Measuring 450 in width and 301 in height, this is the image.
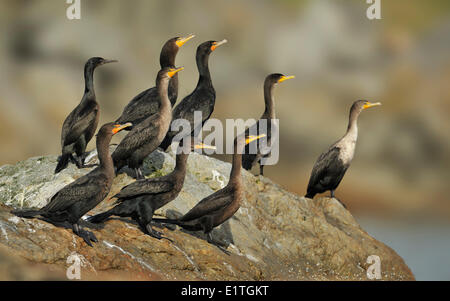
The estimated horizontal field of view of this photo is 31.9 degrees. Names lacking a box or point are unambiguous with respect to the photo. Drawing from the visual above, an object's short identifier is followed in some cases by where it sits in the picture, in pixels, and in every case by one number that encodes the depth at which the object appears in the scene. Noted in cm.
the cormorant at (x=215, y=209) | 1223
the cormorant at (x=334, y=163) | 1642
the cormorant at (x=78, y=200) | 1100
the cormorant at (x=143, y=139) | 1310
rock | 1086
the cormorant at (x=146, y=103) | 1457
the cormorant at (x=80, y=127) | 1406
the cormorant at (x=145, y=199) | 1176
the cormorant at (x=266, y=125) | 1582
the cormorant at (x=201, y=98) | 1505
